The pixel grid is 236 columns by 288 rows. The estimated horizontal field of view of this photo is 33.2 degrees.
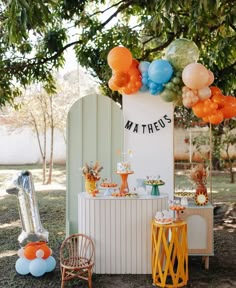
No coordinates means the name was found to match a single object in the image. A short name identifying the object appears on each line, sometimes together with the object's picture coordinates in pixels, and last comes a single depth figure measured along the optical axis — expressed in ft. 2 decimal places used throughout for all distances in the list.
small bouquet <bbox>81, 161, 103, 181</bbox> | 13.05
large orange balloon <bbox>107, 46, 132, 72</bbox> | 13.29
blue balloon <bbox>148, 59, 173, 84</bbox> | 13.15
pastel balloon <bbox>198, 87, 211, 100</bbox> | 13.15
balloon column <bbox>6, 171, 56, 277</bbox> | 12.73
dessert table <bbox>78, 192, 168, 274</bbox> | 12.56
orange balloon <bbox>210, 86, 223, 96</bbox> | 13.70
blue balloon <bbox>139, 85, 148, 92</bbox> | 14.36
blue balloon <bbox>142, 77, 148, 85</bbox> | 14.00
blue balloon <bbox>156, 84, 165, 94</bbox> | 13.63
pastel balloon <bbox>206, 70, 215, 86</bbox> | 13.05
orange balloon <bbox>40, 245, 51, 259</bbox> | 12.81
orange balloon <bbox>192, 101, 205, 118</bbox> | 13.35
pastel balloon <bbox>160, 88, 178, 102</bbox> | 13.55
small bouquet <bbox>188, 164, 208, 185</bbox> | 13.99
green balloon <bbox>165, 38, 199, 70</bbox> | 13.25
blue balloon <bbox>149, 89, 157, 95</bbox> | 13.80
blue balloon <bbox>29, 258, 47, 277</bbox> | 12.53
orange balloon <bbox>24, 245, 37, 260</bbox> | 12.69
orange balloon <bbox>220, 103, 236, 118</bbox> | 13.80
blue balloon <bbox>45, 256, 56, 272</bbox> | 12.85
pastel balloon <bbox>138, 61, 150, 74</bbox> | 13.94
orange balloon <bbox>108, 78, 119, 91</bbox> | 14.02
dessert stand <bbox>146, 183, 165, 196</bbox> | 12.92
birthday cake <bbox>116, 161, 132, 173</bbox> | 13.03
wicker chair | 11.60
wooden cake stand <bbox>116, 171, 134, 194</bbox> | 12.97
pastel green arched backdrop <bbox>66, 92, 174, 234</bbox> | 14.76
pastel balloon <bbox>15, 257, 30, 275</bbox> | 12.79
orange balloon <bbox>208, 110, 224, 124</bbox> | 13.51
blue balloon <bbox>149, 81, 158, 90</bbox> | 13.63
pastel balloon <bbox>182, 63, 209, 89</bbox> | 12.58
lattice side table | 11.75
